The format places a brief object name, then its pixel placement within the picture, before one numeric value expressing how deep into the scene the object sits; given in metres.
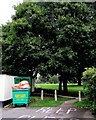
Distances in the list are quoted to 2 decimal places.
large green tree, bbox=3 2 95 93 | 14.07
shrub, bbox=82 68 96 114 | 7.98
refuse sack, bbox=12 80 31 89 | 11.10
